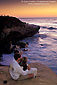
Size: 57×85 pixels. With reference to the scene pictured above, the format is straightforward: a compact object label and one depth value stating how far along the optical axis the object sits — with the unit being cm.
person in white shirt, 286
